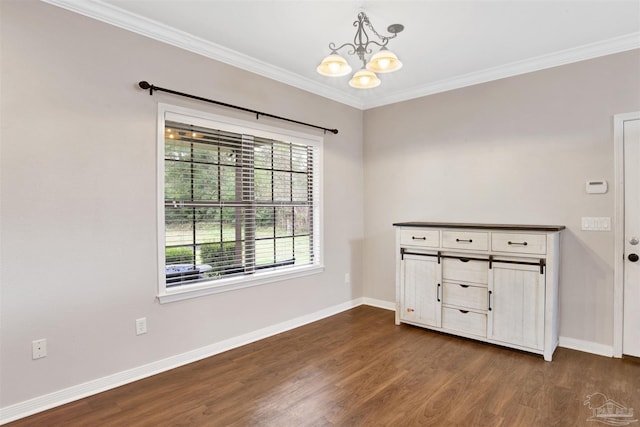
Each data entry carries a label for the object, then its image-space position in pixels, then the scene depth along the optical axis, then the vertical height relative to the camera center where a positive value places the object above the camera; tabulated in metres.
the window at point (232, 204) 2.90 +0.05
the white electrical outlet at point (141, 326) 2.67 -0.89
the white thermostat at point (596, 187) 3.07 +0.19
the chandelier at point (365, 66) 2.32 +0.97
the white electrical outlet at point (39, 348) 2.24 -0.89
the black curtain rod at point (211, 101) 2.67 +0.94
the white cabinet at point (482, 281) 3.00 -0.69
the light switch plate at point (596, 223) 3.06 -0.13
